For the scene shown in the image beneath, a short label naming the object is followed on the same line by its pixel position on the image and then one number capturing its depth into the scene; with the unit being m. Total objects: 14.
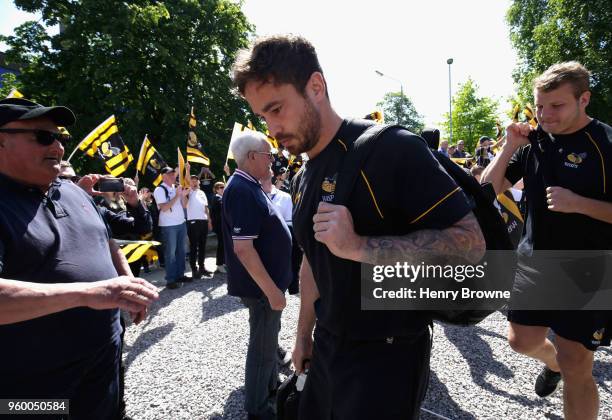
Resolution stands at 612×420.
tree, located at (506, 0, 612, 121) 18.45
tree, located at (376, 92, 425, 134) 62.72
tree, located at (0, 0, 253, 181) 16.53
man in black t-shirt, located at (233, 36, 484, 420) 1.35
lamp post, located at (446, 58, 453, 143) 30.98
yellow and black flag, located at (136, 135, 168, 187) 8.79
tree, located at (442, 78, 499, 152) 31.45
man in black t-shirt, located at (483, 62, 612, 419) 2.32
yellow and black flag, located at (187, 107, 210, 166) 9.08
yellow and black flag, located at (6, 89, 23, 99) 4.10
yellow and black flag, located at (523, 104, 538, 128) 4.85
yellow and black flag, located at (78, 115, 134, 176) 6.84
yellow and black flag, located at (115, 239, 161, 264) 4.09
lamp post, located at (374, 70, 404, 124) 61.30
